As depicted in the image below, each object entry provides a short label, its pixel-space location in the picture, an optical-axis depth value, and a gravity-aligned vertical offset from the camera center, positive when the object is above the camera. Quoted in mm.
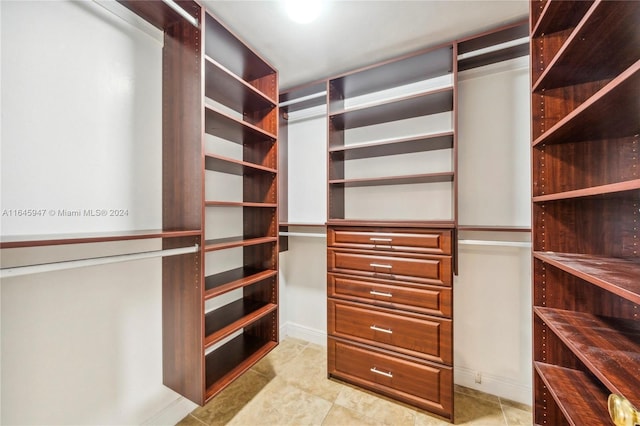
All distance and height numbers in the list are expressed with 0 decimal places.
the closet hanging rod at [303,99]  2304 +1088
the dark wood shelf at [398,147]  1762 +516
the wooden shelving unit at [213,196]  1354 +116
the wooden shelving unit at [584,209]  818 +13
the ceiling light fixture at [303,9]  1400 +1172
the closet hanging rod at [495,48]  1620 +1106
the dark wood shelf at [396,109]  1744 +798
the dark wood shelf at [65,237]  769 -91
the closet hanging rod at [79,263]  792 -184
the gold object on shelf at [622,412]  608 -505
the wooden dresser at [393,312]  1604 -697
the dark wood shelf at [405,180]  1752 +254
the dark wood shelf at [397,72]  1739 +1076
